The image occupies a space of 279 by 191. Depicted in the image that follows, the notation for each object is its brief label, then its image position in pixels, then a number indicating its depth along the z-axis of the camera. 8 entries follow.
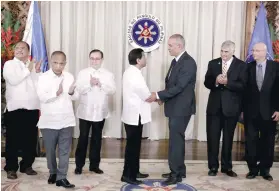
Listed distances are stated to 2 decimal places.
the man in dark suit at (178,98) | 3.27
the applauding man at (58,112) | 3.04
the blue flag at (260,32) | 4.87
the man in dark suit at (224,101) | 3.53
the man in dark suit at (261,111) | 3.48
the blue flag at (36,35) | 4.66
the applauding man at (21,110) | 3.30
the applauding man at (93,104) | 3.47
